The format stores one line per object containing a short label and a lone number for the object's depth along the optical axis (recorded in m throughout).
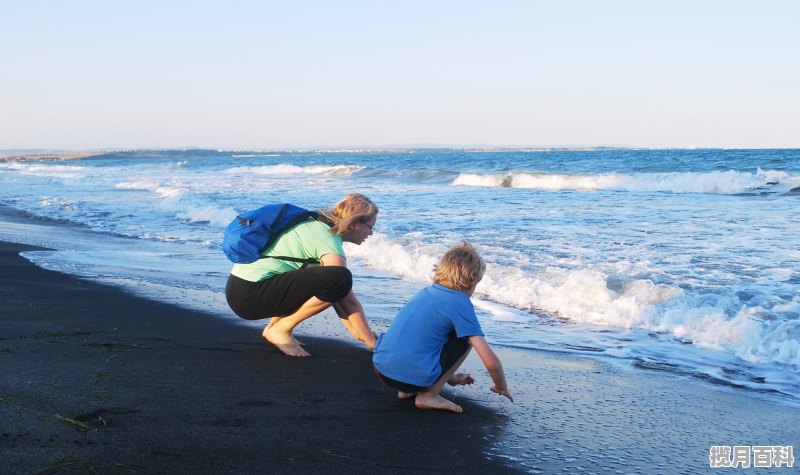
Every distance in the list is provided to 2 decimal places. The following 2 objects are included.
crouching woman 4.47
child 3.66
